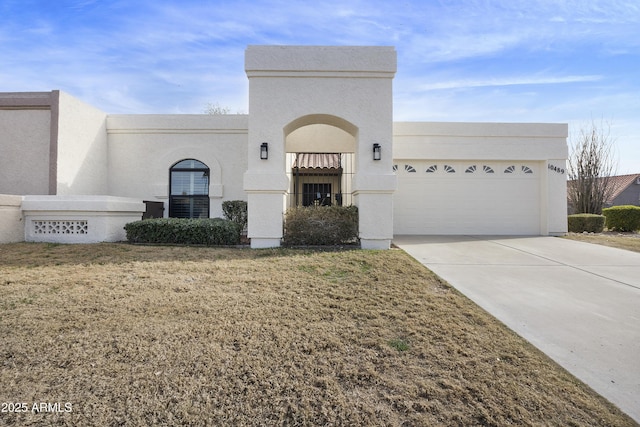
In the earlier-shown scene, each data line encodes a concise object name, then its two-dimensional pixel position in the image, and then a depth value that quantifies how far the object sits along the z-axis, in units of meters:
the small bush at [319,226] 8.27
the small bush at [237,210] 10.16
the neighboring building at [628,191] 31.58
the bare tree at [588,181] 16.78
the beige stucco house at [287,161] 8.30
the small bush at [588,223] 13.37
